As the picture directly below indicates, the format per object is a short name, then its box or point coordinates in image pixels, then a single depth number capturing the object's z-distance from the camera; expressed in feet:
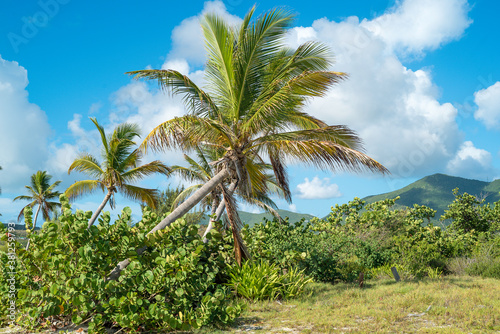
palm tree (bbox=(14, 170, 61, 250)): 108.47
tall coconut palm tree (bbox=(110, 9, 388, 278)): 30.07
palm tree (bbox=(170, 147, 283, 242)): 58.51
